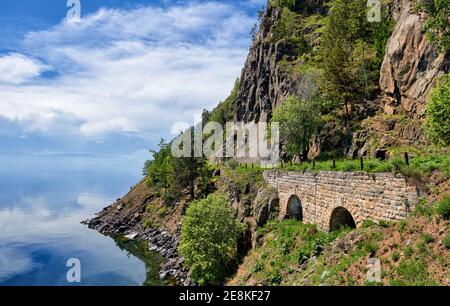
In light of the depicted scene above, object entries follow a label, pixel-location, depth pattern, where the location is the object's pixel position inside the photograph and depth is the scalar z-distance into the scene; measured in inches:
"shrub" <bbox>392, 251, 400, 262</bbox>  673.0
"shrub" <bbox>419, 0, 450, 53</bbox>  966.4
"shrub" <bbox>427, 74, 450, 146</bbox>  956.6
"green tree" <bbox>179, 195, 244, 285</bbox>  1392.7
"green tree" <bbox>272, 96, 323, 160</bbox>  1883.6
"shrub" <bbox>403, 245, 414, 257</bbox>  655.1
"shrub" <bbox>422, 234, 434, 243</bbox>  643.5
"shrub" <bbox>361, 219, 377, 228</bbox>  839.8
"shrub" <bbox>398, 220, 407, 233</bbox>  724.7
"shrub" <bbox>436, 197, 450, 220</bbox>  650.2
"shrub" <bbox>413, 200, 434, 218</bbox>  692.1
